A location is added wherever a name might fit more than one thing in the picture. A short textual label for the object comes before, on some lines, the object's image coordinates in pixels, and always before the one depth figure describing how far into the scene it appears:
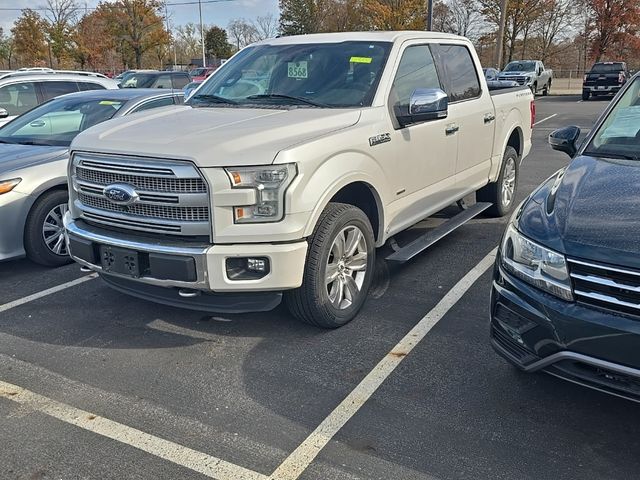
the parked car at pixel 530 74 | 29.62
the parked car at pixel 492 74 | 27.38
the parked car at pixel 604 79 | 28.45
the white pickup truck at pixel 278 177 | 3.43
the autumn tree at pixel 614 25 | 41.66
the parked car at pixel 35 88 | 8.96
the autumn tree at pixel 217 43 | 69.75
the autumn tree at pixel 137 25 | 44.25
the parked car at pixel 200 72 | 27.83
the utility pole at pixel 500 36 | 32.02
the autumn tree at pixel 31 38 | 41.97
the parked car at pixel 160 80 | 17.72
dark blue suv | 2.48
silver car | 5.14
